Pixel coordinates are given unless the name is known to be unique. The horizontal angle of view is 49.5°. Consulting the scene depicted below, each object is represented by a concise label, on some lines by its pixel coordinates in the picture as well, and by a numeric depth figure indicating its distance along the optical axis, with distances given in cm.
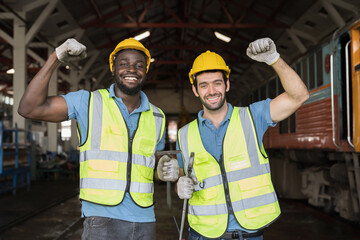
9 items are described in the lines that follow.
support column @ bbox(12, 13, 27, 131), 1271
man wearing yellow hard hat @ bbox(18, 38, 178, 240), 258
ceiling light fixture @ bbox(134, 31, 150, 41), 1881
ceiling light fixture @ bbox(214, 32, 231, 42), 1916
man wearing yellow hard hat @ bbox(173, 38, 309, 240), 266
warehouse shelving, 1031
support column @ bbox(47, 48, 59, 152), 1741
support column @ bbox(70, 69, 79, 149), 1927
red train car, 620
